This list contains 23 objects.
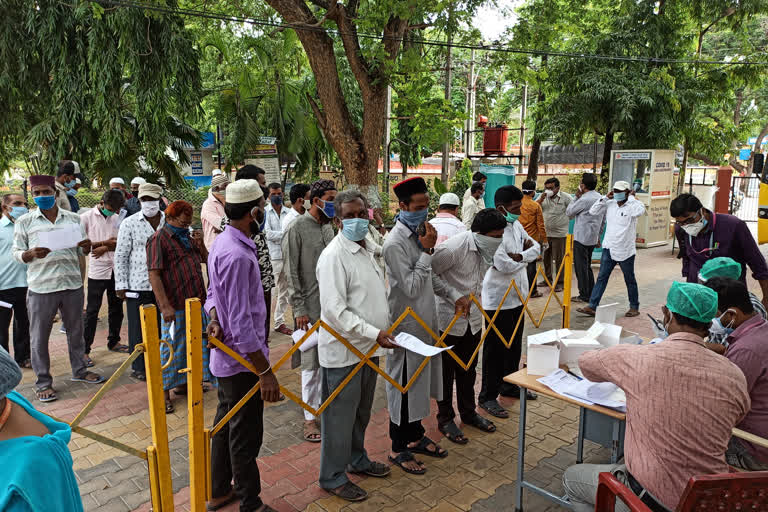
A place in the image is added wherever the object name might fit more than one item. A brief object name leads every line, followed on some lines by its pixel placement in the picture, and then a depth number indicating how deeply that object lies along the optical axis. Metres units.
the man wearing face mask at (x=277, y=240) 7.41
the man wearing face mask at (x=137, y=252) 5.68
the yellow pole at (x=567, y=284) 6.27
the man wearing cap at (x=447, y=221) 5.27
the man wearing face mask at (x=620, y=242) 8.17
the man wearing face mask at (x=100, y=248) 6.47
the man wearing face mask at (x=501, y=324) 5.18
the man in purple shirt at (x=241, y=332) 3.32
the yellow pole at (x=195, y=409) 3.03
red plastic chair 2.15
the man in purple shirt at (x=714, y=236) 5.41
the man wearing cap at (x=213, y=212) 5.98
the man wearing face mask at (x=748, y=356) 2.96
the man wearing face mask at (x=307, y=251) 5.00
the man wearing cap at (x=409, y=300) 4.11
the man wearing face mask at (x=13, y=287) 5.78
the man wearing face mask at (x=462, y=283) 4.57
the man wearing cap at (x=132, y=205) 7.72
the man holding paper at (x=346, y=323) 3.62
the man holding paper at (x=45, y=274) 5.36
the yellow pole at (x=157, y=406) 2.85
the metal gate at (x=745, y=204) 22.00
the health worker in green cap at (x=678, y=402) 2.40
